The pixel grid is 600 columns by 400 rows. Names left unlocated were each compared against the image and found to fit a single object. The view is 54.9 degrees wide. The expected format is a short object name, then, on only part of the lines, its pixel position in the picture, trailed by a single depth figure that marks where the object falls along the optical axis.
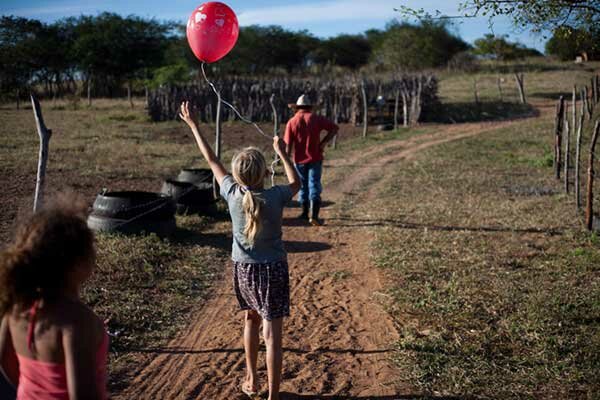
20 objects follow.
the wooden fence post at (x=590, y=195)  7.45
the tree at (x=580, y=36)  5.66
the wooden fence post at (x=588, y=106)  13.82
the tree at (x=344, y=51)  56.53
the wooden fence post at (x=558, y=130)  10.99
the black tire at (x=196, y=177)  9.16
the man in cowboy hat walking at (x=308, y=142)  7.89
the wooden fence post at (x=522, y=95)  29.70
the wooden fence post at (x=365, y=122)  20.22
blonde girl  3.17
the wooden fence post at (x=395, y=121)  22.23
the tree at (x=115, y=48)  36.44
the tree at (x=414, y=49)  46.19
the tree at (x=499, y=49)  45.66
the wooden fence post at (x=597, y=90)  16.44
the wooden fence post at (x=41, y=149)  4.91
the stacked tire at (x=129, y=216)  6.97
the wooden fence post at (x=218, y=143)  9.24
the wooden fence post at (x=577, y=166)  8.65
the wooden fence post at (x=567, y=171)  9.91
